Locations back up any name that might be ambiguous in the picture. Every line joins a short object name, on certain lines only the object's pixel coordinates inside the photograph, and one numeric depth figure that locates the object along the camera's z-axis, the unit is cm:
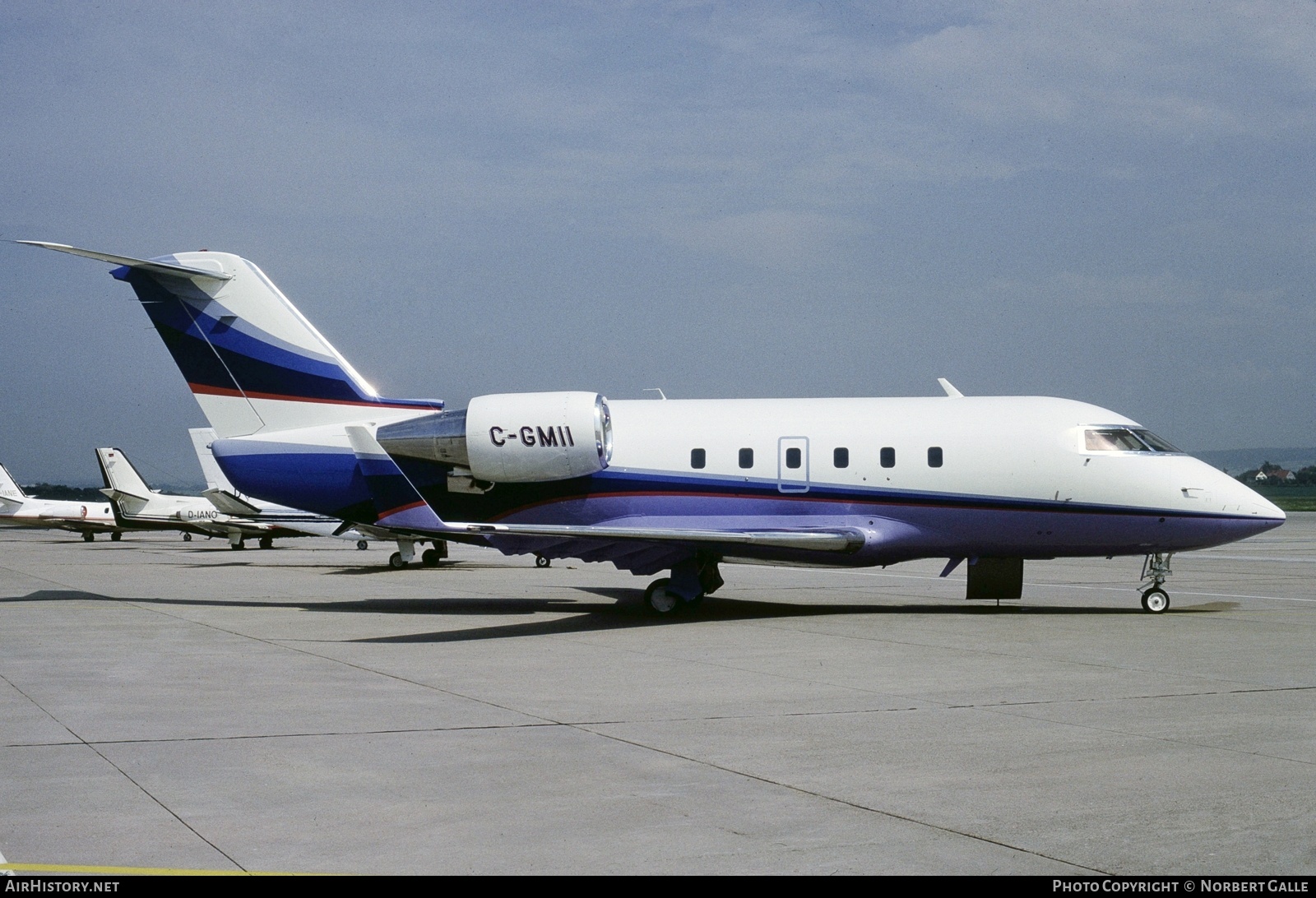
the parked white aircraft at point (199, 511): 4297
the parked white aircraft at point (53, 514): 6356
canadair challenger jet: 1812
